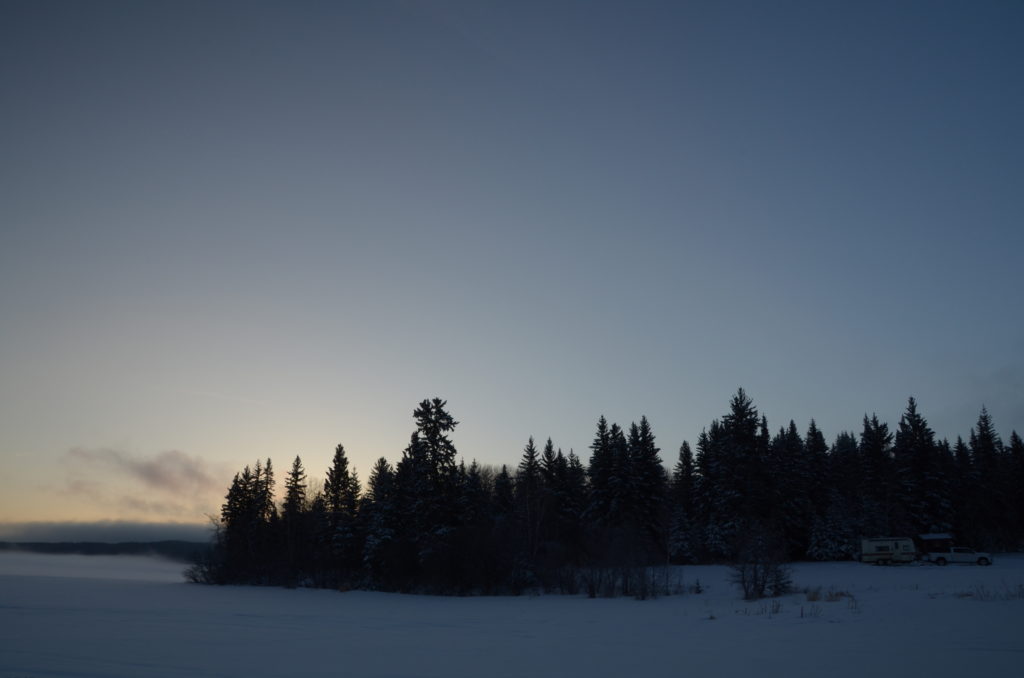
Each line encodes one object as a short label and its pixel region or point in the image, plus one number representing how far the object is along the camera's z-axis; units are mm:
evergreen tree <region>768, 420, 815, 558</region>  64375
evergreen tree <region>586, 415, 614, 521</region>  67625
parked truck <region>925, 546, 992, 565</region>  54031
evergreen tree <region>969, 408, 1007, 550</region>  68125
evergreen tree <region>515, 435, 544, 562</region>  51625
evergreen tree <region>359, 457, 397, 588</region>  55875
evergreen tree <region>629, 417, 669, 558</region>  66000
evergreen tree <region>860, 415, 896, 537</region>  65312
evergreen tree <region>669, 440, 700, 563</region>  64625
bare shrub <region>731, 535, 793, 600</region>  34844
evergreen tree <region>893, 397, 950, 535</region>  65062
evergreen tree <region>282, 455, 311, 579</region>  65438
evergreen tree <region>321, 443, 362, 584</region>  62094
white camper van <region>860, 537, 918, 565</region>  55275
